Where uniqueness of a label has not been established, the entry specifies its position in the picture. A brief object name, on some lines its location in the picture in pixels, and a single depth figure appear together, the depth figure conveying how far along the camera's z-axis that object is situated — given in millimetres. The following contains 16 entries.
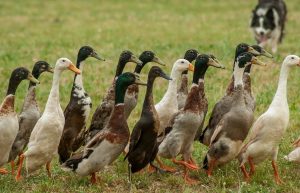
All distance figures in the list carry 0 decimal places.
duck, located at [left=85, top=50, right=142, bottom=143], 17656
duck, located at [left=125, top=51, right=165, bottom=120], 18500
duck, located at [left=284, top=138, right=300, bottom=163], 16453
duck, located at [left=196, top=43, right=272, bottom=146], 17219
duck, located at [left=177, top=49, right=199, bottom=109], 18453
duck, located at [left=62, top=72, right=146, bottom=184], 15484
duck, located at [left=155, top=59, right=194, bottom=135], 17469
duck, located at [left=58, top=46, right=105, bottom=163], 17516
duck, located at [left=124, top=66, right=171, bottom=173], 16000
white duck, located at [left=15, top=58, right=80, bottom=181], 16062
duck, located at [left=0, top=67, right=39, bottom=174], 15734
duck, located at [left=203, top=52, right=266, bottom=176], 16141
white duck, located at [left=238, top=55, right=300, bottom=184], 15758
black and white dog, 35562
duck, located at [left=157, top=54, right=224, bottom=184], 16391
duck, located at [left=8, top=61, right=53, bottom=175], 17062
